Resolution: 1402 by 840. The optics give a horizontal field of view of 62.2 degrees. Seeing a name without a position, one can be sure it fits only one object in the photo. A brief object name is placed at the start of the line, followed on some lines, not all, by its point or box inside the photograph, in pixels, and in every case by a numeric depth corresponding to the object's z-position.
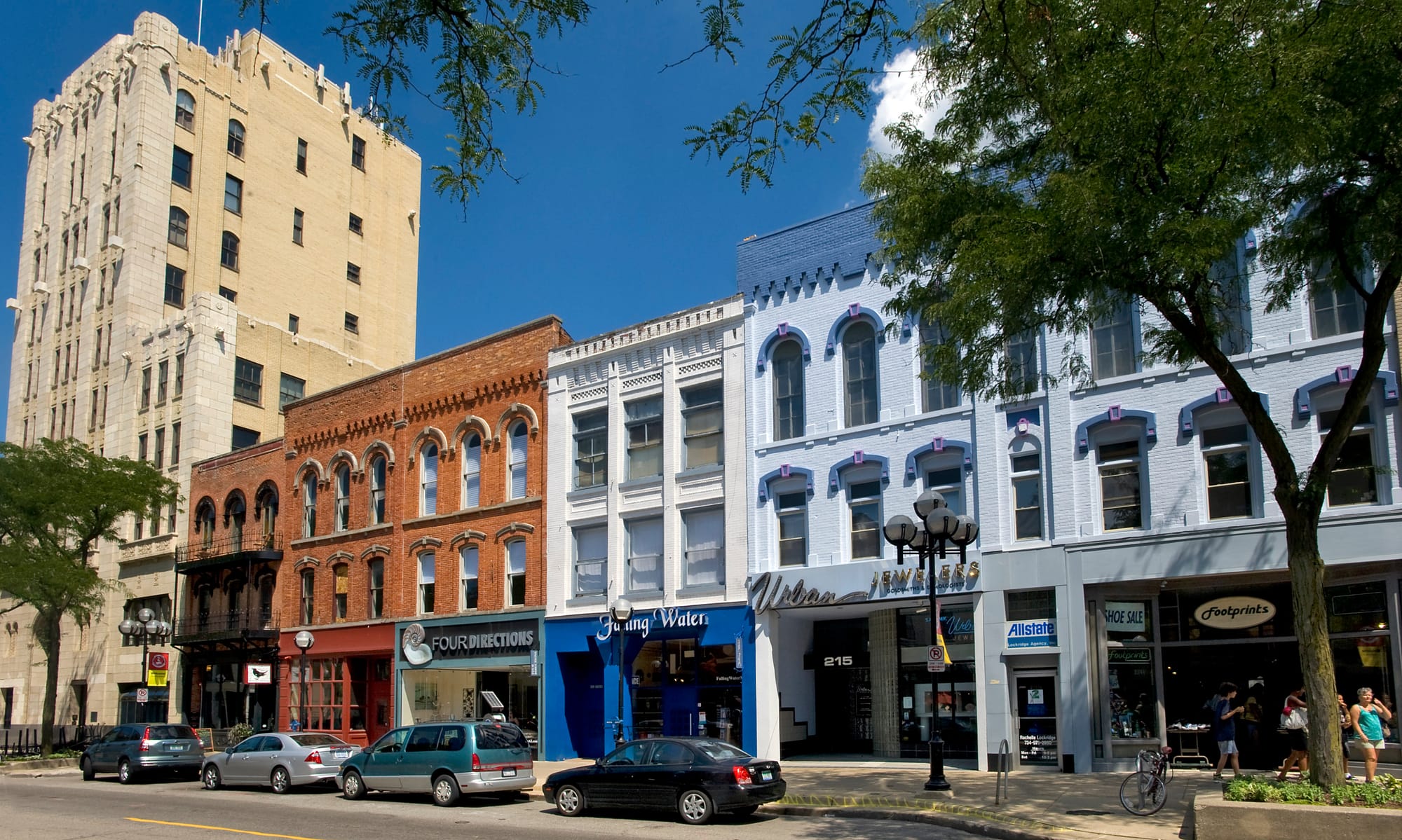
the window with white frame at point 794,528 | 26.36
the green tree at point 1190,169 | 12.07
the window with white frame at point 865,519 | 25.25
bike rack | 16.75
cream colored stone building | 44.62
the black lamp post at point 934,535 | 18.34
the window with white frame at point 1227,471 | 20.80
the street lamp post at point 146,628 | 35.69
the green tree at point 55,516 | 34.91
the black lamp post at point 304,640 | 30.78
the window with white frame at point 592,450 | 30.47
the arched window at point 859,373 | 25.84
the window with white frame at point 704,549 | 27.72
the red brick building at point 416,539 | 31.83
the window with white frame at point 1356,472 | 19.58
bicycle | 15.30
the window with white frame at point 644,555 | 28.91
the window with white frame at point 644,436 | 29.50
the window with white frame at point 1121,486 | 21.94
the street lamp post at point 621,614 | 24.17
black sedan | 17.06
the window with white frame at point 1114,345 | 22.41
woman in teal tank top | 16.70
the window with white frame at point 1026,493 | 23.00
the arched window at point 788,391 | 26.94
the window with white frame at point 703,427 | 28.30
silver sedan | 23.41
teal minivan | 20.39
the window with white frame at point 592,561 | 29.88
